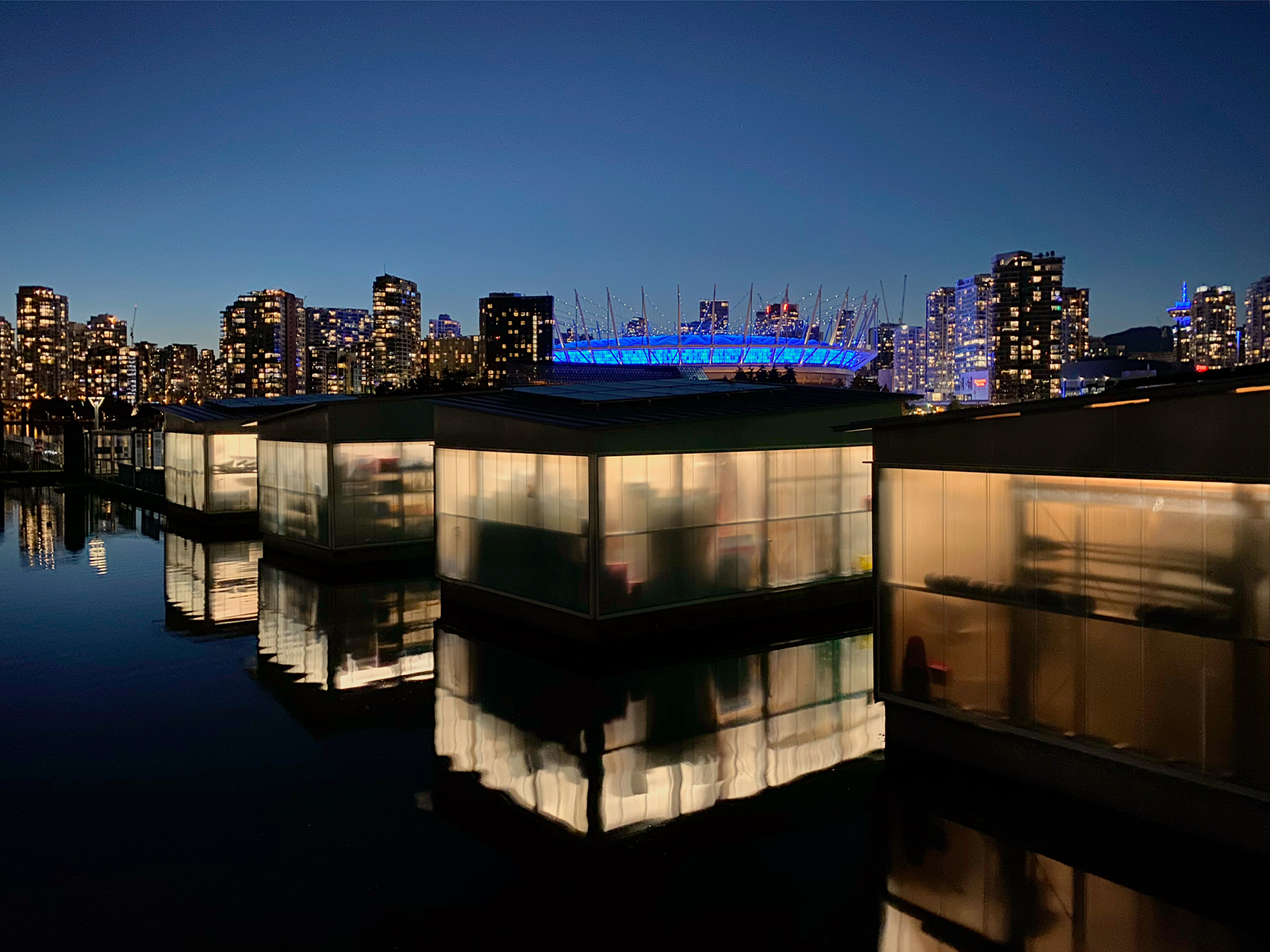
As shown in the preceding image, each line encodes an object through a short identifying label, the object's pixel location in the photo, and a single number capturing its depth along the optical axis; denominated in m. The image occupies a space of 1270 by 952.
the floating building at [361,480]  27.09
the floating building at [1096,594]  9.35
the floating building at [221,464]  36.09
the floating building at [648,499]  18.12
